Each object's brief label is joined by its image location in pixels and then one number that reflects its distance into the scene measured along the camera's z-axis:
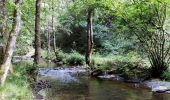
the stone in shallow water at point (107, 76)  12.24
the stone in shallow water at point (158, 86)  9.46
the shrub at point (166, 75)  10.88
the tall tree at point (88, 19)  14.04
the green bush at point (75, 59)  16.54
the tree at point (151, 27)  10.96
